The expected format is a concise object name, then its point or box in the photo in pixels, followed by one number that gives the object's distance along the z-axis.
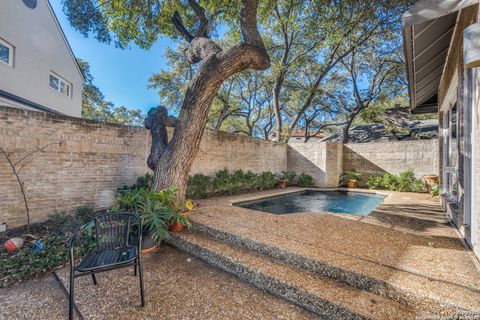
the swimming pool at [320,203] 6.23
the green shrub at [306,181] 10.41
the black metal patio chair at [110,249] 1.92
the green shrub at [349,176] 10.06
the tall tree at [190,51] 4.04
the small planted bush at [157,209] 3.34
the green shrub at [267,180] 9.27
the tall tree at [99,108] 14.79
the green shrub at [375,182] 9.38
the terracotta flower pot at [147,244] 3.25
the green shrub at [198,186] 6.56
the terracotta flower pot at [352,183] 9.91
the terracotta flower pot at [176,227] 3.65
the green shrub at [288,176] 10.63
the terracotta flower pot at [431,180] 7.74
